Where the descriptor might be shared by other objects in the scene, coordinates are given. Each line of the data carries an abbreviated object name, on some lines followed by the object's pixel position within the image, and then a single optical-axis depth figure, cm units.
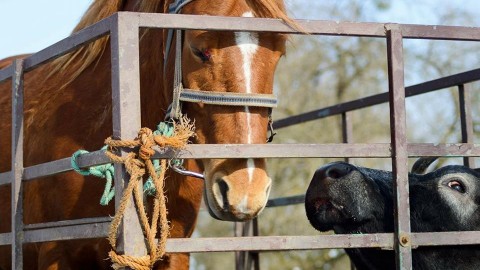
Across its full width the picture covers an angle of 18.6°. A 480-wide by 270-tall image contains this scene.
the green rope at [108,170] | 579
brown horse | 582
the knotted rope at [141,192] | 530
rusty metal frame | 547
